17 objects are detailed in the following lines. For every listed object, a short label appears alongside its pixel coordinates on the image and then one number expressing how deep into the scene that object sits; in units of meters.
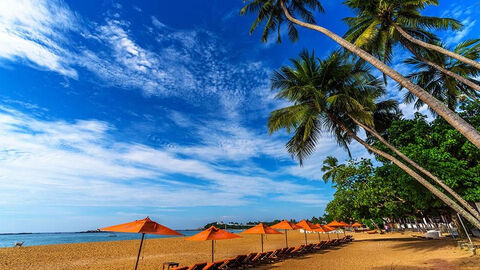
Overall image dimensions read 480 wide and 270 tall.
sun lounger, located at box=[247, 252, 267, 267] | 9.75
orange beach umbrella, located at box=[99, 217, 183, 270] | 6.17
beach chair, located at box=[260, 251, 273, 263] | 10.43
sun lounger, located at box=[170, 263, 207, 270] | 7.41
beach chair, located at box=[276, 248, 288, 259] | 11.25
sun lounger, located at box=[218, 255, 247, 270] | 8.59
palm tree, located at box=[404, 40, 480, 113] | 10.60
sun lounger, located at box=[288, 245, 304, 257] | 11.95
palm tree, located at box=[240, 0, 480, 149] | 4.26
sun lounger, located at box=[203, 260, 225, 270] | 7.86
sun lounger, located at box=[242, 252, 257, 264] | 9.37
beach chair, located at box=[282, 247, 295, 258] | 11.58
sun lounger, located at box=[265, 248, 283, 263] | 10.80
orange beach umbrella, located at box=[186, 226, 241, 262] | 8.43
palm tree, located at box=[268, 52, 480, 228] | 10.66
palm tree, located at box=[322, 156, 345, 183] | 33.66
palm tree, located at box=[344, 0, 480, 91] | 7.88
